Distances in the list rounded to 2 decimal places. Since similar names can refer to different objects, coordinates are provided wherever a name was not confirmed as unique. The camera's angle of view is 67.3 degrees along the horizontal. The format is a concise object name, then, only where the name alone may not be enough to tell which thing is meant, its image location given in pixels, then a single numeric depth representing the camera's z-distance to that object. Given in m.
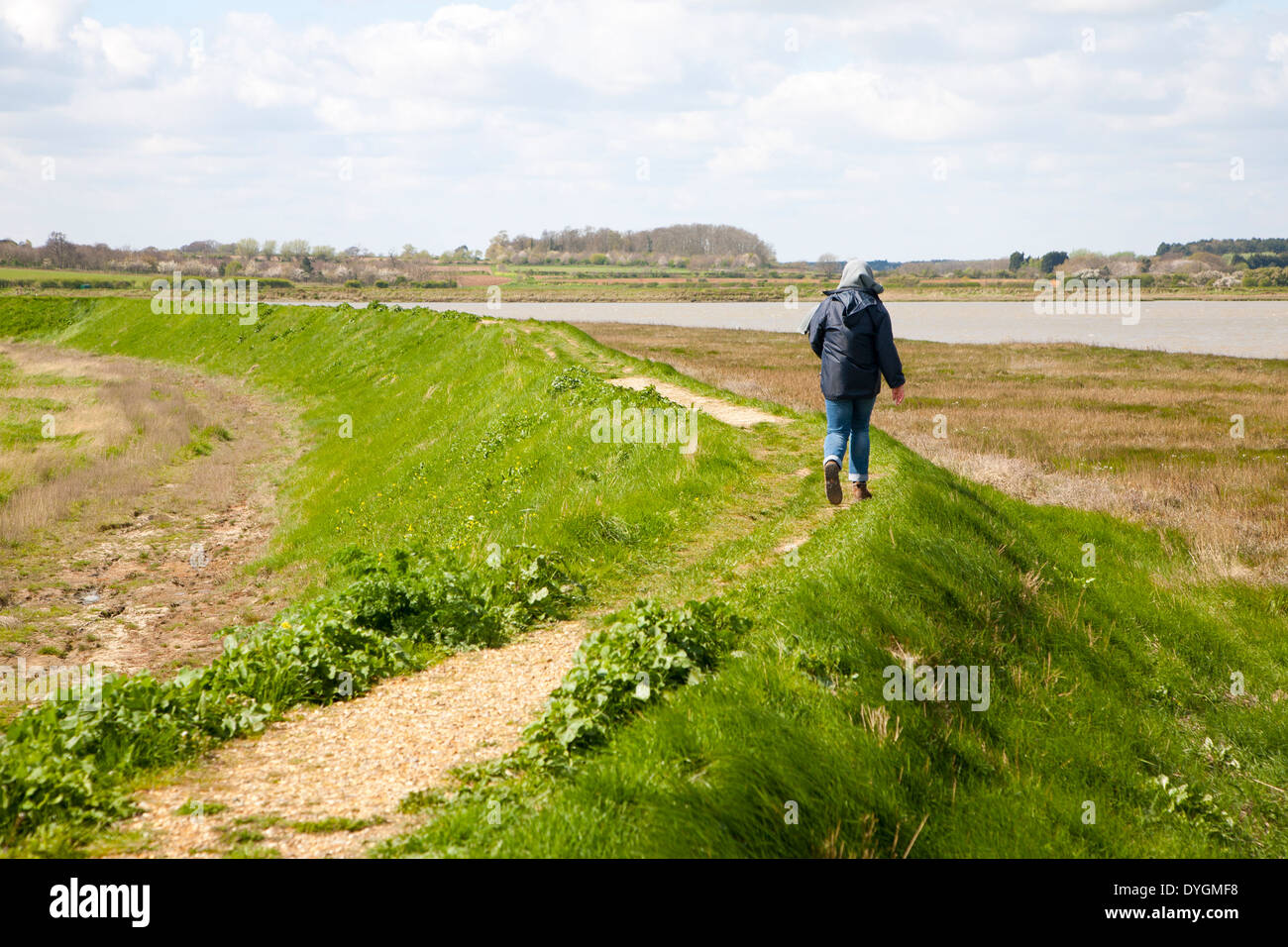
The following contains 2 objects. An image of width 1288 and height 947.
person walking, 11.23
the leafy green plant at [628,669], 6.49
